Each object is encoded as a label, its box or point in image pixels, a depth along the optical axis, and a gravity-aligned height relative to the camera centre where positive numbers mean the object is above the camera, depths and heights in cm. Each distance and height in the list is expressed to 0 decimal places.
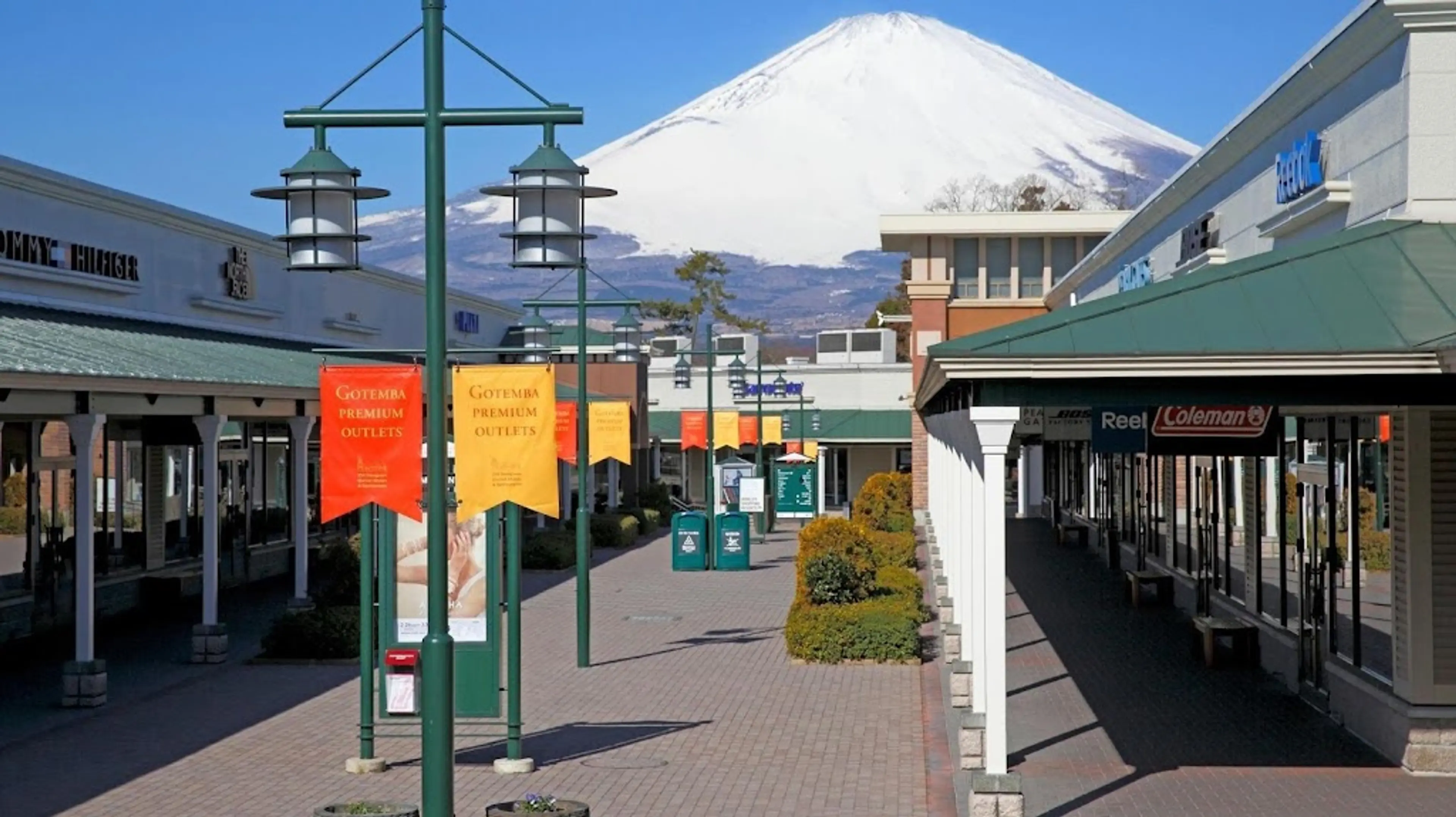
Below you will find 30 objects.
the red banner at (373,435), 1565 -3
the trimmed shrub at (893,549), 3306 -219
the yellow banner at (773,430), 5725 -6
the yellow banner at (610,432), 3894 -4
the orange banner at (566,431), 3297 -2
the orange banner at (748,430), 5831 -5
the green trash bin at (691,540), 3903 -232
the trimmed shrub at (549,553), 3941 -260
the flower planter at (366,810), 1168 -240
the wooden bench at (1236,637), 2169 -246
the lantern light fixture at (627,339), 2708 +136
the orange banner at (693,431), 5166 -5
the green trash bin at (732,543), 3903 -239
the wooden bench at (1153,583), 2934 -251
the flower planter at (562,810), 1165 -238
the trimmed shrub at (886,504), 4612 -198
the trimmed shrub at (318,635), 2347 -255
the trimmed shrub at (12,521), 2552 -121
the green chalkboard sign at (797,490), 5269 -174
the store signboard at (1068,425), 3194 +2
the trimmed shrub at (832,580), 2495 -204
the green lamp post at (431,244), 1040 +111
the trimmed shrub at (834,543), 2597 -168
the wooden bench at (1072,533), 4469 -261
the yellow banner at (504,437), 1642 -5
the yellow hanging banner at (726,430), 5562 -5
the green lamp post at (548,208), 1183 +141
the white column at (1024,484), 6475 -204
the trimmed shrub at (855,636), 2298 -257
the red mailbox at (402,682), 1628 -218
